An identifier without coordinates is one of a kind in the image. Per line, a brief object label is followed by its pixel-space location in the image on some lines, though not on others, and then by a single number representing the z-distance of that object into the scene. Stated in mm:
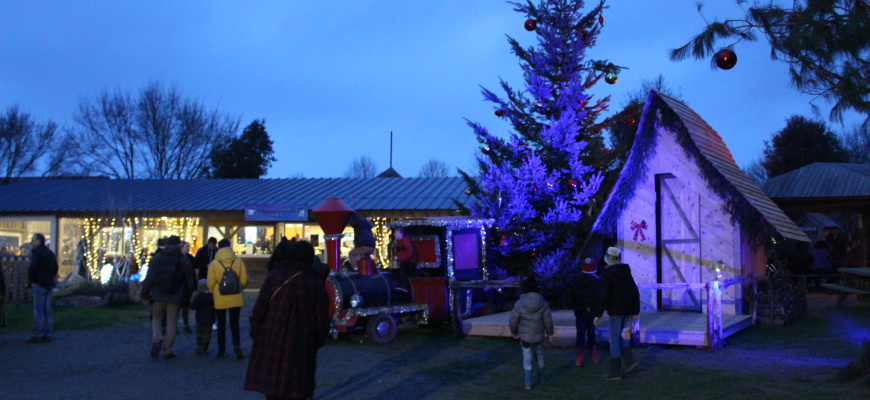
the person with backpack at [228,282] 9461
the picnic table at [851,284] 12648
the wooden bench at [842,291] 13320
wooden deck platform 9961
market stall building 22844
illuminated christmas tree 13727
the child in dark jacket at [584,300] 8969
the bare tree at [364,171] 67125
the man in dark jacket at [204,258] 13844
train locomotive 11125
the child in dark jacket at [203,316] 9914
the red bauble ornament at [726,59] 7371
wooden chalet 11875
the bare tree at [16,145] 38281
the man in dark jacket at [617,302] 8047
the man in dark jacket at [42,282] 11008
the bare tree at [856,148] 37531
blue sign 22781
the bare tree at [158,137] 44156
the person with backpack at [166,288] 9602
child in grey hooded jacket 7719
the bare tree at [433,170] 72000
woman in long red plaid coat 5293
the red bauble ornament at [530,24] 14797
